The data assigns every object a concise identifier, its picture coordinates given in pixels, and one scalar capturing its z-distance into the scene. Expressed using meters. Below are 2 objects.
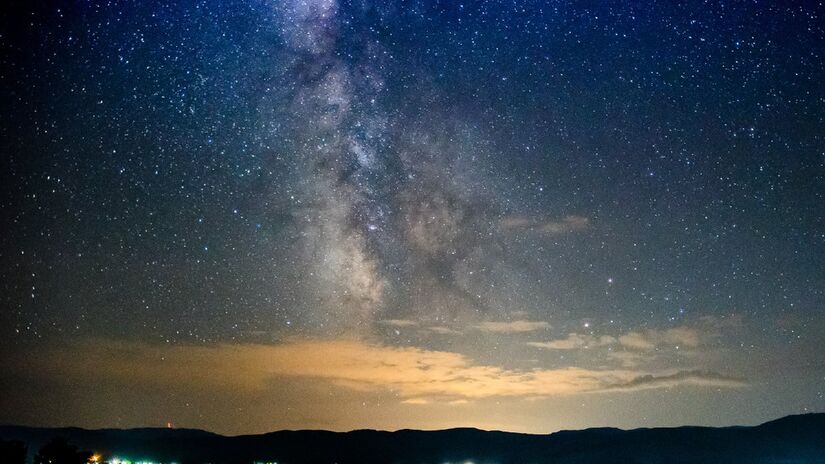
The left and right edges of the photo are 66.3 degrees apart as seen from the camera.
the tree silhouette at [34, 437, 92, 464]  31.60
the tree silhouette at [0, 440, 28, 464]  27.42
